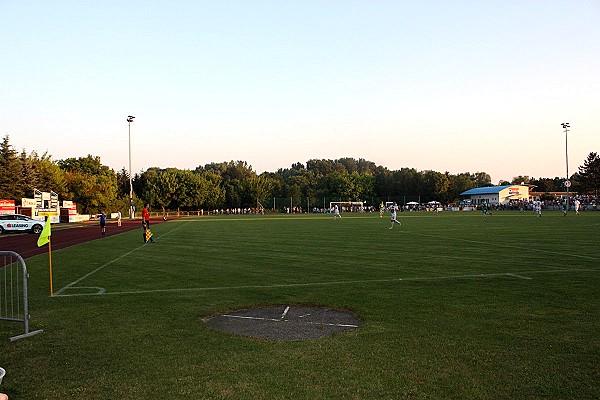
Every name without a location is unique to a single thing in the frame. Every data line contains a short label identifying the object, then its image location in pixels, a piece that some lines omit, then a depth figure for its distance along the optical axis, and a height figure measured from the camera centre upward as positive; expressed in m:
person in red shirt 25.20 -0.81
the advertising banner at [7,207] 48.47 +0.18
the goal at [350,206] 113.62 -0.77
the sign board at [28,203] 53.88 +0.59
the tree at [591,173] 92.38 +4.78
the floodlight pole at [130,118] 58.47 +10.39
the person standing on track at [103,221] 33.37 -0.94
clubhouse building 116.06 +1.52
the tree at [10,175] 66.25 +4.55
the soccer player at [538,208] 55.31 -0.96
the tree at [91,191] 79.12 +2.67
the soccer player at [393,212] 36.61 -0.78
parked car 39.69 -1.23
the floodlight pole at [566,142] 73.24 +8.44
